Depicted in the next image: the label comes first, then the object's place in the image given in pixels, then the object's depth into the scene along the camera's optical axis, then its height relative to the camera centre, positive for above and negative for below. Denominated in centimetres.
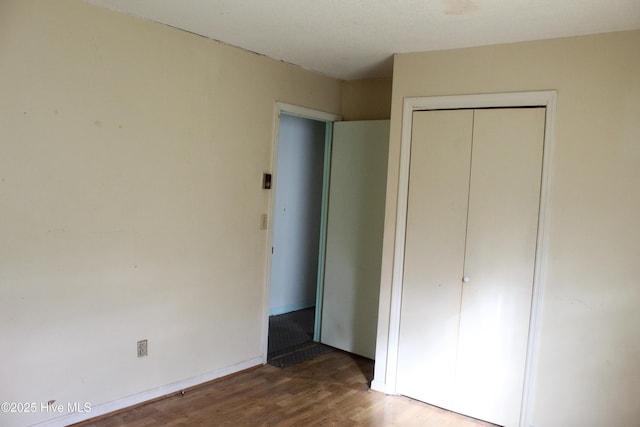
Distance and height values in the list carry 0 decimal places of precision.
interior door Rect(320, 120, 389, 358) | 382 -31
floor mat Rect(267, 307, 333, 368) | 386 -130
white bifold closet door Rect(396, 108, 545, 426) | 281 -34
